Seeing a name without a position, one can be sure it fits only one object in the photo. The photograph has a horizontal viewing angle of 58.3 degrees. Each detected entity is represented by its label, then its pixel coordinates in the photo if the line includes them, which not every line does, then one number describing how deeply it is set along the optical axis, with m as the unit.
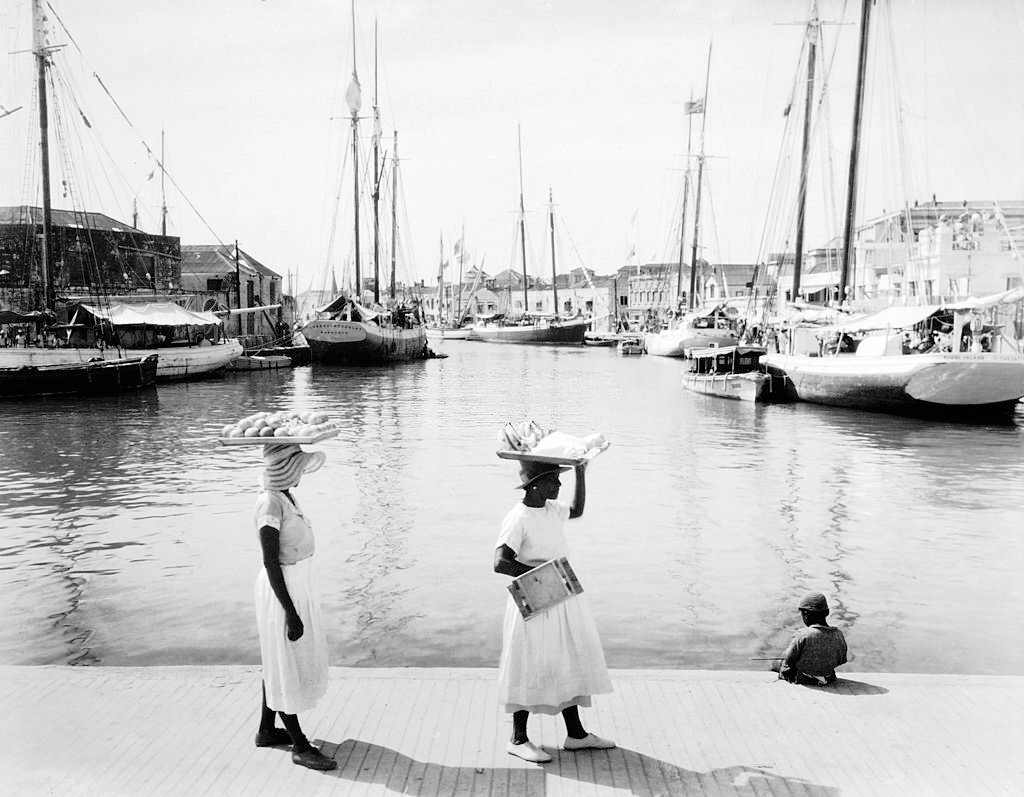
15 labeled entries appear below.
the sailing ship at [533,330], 98.69
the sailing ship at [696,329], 65.81
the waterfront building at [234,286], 68.38
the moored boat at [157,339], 39.59
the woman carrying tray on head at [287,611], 4.40
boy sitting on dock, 5.50
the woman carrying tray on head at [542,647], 4.48
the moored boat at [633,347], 78.19
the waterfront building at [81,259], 48.53
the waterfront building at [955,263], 40.34
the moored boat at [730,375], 33.94
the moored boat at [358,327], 59.06
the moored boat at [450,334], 117.74
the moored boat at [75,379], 31.20
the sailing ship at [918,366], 26.59
